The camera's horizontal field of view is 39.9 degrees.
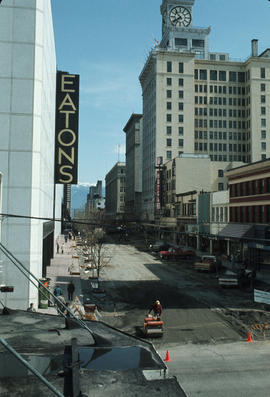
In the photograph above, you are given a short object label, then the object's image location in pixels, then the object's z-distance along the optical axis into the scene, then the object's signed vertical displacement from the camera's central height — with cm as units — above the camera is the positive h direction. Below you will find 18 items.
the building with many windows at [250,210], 4253 +155
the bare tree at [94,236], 6584 -298
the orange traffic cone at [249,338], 1923 -604
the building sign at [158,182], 8538 +924
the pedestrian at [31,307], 1926 -454
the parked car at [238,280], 3428 -537
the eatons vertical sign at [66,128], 3331 +834
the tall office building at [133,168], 13800 +2124
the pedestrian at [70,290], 2766 -511
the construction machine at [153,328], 1973 -567
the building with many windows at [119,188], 17875 +1653
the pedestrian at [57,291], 2644 -497
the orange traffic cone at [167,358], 1617 -597
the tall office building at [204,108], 9569 +3047
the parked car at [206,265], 4360 -515
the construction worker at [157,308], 2192 -511
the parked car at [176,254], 5519 -480
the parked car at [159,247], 6611 -453
